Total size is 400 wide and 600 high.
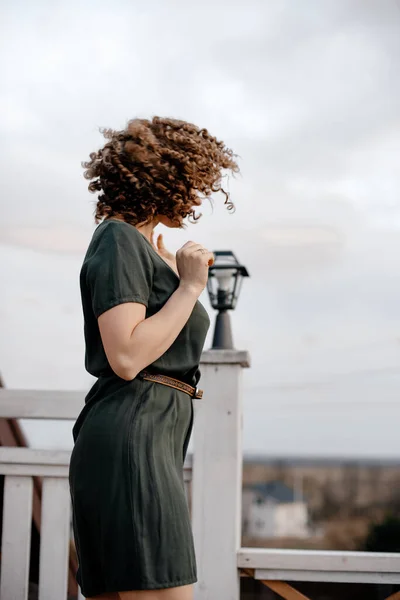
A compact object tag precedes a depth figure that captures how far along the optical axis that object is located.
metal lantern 3.49
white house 62.06
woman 1.35
